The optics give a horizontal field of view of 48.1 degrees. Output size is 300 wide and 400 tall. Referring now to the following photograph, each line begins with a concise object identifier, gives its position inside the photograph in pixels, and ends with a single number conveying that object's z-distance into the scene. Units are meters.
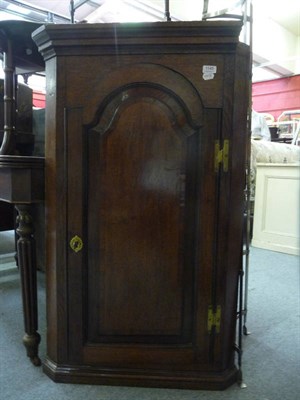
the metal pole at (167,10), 1.32
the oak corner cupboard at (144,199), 1.05
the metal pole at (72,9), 1.36
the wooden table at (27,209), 1.16
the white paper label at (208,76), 1.05
